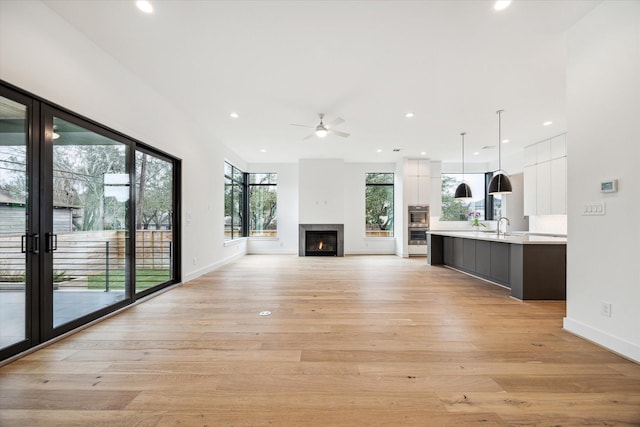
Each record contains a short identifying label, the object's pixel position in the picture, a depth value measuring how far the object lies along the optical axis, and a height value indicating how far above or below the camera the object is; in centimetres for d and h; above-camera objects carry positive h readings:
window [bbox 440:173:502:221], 845 +35
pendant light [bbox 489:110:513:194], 452 +48
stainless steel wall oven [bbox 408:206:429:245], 807 -34
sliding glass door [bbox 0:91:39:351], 204 -10
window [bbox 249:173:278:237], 870 +28
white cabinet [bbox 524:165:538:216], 621 +54
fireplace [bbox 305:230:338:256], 823 -97
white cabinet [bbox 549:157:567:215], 546 +55
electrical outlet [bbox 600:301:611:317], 223 -84
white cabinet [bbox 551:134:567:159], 545 +139
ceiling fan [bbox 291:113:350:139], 454 +143
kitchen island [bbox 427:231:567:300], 363 -79
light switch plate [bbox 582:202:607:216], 228 +2
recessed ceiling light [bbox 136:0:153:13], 224 +179
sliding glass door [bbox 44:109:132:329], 245 -7
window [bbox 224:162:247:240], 719 +30
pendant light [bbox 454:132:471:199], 568 +46
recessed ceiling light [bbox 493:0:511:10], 220 +177
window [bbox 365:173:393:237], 873 +30
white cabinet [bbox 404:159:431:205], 805 +93
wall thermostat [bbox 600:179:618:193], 217 +22
